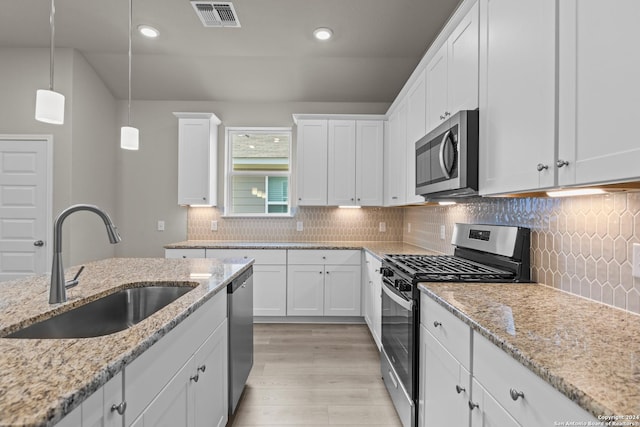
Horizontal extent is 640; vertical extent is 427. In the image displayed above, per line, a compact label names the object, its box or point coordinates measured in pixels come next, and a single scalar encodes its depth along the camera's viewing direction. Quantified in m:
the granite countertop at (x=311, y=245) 3.54
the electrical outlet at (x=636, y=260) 1.20
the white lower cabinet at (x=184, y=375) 0.97
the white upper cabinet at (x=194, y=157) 4.15
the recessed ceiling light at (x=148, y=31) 3.36
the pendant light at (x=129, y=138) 2.57
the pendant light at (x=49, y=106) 1.75
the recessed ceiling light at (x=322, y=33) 3.35
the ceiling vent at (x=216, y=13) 2.96
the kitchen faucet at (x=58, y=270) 1.29
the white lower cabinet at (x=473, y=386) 0.84
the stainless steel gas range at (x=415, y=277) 1.80
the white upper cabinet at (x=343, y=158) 4.18
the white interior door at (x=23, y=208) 3.79
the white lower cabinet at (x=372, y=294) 3.03
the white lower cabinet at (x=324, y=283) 3.92
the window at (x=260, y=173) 4.59
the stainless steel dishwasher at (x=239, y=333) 2.01
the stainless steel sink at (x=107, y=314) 1.24
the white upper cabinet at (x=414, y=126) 2.71
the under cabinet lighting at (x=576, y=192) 1.25
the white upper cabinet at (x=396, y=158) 3.31
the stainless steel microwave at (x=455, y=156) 1.78
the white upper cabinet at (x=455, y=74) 1.82
